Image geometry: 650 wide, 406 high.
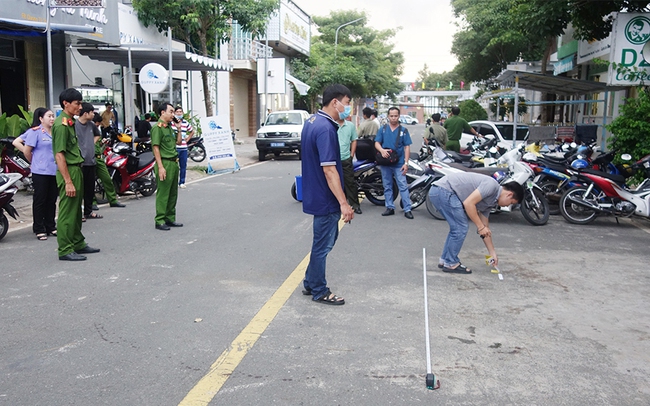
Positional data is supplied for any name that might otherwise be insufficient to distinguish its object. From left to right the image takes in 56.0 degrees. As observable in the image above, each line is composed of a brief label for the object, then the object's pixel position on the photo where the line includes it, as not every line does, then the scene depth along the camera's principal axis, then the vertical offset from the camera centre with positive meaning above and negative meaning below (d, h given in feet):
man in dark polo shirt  16.55 -1.98
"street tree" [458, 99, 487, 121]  104.12 +0.23
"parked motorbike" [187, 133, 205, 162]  60.18 -4.53
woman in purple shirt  25.84 -2.77
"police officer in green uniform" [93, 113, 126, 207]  34.91 -3.95
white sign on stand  53.52 -3.33
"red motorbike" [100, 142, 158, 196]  37.42 -3.87
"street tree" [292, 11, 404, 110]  137.69 +13.76
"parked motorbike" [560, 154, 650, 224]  30.12 -4.04
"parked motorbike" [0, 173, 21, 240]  25.72 -3.78
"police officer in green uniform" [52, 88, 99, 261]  21.97 -2.58
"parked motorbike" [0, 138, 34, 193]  34.86 -3.30
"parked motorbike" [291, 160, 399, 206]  35.04 -3.97
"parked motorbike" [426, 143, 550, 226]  30.32 -3.77
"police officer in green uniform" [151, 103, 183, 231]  27.84 -2.77
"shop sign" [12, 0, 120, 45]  42.45 +6.84
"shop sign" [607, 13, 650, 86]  38.27 +4.29
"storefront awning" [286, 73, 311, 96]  103.71 +4.11
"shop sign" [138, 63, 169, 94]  48.19 +2.21
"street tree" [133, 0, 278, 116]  65.77 +10.10
